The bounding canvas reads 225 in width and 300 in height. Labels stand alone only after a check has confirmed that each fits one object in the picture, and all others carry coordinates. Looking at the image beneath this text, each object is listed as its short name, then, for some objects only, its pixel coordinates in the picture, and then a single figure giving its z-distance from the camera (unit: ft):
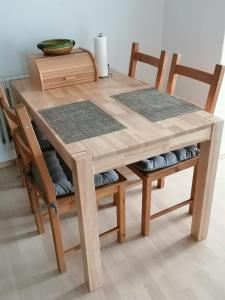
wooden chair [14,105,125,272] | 3.67
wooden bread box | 5.79
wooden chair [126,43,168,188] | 6.25
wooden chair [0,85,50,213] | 3.99
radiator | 6.84
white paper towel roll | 6.26
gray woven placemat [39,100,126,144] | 4.09
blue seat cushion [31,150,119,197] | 4.41
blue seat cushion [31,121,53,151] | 5.66
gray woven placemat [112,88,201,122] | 4.58
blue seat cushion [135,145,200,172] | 4.99
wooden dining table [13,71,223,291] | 3.69
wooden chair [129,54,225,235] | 4.97
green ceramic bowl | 6.02
